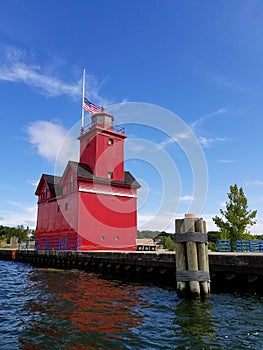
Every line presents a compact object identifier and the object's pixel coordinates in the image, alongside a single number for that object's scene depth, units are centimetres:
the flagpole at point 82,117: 3020
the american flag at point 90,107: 2797
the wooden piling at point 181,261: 906
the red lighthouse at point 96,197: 2506
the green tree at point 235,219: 2170
